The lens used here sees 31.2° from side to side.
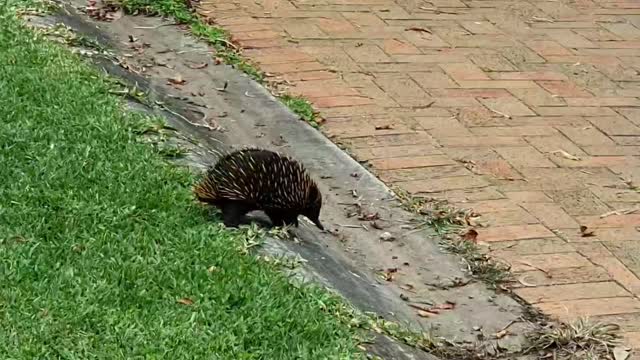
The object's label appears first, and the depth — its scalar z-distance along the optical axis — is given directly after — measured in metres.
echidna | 5.09
